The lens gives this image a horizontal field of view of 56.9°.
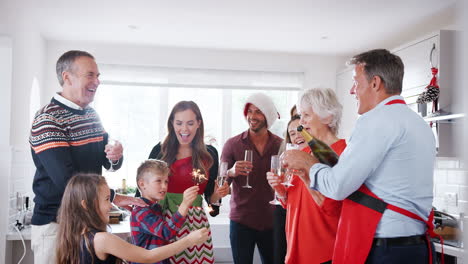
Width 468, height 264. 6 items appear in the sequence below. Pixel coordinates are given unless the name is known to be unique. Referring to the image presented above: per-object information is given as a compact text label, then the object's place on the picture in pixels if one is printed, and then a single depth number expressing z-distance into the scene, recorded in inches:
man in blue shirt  56.6
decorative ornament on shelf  142.2
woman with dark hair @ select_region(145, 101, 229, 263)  87.7
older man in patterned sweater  74.1
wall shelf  130.0
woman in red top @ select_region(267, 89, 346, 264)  73.8
